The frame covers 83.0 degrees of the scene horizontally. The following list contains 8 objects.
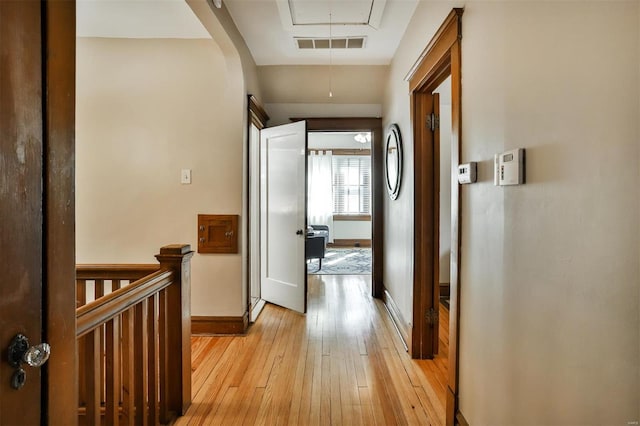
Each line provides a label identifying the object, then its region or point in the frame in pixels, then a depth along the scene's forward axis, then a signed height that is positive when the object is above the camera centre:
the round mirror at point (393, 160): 3.12 +0.45
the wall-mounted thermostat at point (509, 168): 1.18 +0.14
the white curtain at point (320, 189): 8.72 +0.47
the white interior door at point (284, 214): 3.63 -0.06
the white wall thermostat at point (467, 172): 1.57 +0.16
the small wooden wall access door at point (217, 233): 3.12 -0.21
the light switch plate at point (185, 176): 3.13 +0.28
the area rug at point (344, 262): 5.93 -1.01
